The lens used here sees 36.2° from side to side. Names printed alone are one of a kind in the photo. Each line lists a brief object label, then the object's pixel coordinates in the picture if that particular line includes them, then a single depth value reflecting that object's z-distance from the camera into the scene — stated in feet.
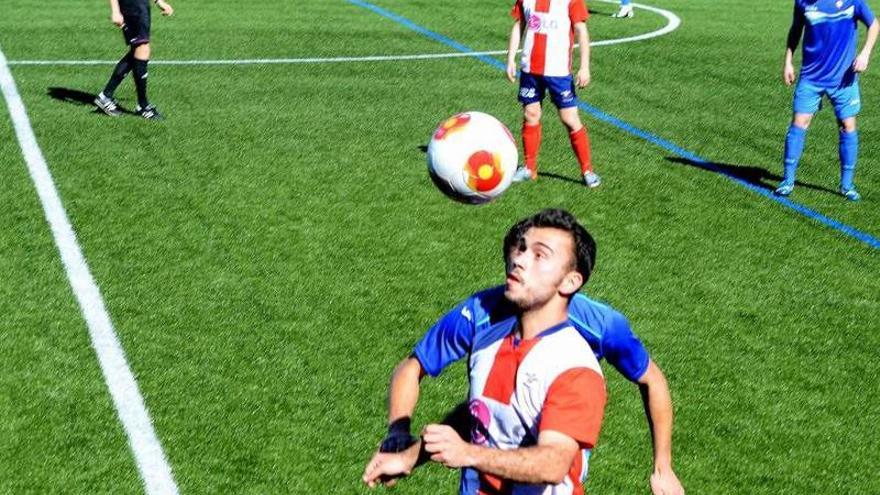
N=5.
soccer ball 24.29
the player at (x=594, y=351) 15.60
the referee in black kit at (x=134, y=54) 45.60
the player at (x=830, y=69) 38.14
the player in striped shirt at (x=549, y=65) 38.93
